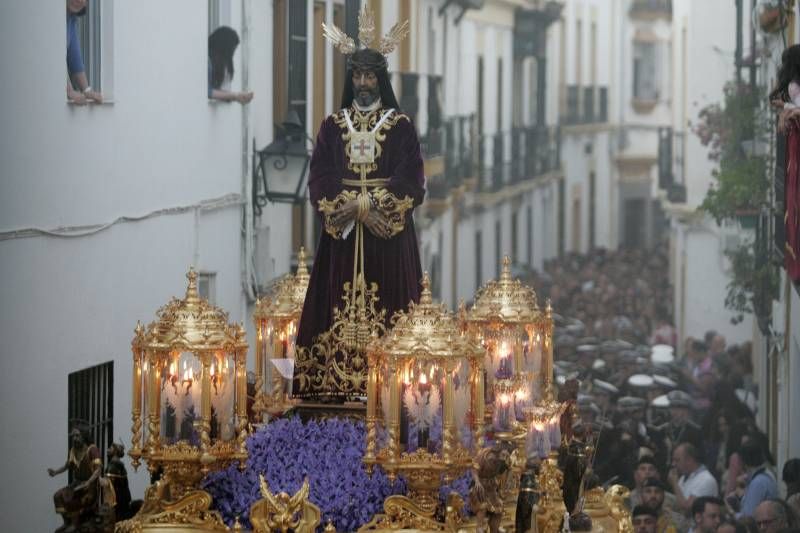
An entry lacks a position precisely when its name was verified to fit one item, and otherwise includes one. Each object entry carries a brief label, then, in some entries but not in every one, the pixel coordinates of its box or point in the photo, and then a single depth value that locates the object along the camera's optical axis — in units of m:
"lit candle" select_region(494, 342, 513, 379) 14.21
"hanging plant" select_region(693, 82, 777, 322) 23.17
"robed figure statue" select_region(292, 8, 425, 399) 13.32
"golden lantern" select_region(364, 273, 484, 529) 11.67
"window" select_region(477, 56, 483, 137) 28.68
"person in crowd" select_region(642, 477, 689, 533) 18.16
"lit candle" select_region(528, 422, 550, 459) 12.74
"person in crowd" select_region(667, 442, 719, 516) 19.88
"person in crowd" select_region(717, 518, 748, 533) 17.83
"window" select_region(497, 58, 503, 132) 29.48
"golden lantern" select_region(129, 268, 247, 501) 12.09
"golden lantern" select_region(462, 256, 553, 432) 14.22
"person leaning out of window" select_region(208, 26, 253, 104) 19.31
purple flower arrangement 11.95
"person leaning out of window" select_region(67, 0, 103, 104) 15.32
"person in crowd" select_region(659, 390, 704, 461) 22.28
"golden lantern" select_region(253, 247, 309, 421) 14.10
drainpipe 20.12
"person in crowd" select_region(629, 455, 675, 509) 19.23
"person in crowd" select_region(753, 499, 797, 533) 17.37
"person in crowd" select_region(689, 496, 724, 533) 18.03
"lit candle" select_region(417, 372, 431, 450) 11.73
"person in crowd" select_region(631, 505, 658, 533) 17.80
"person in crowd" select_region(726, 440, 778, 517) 18.83
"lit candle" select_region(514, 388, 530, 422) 13.47
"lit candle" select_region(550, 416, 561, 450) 12.95
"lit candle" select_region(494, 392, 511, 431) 13.40
